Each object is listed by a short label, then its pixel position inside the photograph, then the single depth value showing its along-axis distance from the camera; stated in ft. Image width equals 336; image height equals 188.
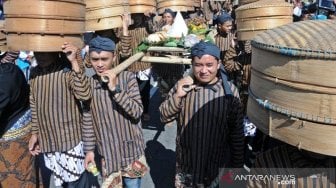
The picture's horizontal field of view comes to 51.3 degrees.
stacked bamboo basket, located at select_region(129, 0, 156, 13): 16.40
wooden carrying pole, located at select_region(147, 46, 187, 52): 13.01
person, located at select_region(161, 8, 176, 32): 18.82
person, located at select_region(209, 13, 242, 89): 15.33
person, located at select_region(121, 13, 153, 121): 17.56
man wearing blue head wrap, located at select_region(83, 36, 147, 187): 9.02
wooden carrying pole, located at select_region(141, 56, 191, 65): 12.42
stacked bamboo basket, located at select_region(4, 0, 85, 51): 7.71
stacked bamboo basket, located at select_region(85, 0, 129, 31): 11.41
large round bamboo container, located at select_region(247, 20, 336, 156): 4.18
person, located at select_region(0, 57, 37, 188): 9.52
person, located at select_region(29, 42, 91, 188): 9.78
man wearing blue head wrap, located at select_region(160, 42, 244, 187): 8.25
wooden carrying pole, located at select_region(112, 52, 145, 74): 8.70
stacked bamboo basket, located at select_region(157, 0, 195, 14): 20.07
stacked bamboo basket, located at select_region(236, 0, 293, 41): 11.85
